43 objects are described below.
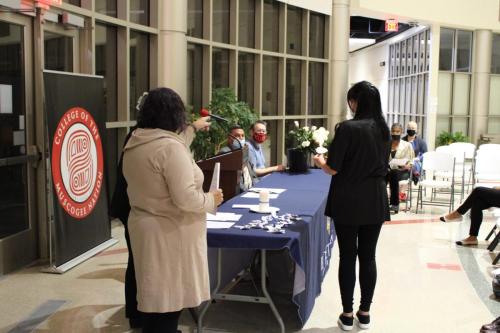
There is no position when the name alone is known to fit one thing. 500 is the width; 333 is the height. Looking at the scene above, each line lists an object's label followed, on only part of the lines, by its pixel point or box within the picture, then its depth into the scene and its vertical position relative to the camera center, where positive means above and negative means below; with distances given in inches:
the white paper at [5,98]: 198.7 +3.6
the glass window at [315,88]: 453.1 +17.8
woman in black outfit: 145.9 -16.0
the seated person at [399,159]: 346.6 -27.6
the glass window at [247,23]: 364.5 +53.9
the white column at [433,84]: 567.5 +26.9
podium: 162.7 -17.3
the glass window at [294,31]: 416.2 +56.7
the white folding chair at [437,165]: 341.1 -30.0
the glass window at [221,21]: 337.4 +50.8
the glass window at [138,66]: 282.2 +21.1
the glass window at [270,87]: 393.7 +16.4
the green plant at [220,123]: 272.2 -4.6
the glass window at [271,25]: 390.3 +56.8
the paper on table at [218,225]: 145.5 -27.9
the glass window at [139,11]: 278.7 +46.3
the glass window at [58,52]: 227.9 +22.1
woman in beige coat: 105.0 -17.8
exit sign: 570.8 +83.0
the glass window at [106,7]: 256.2 +44.4
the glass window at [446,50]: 573.9 +60.4
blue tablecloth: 138.9 -29.6
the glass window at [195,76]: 319.6 +18.7
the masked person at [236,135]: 227.6 -9.1
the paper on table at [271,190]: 200.8 -26.5
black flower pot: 249.1 -20.0
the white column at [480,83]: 569.0 +28.9
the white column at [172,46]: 279.3 +30.0
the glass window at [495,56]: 581.3 +55.6
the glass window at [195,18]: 314.2 +48.7
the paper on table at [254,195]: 191.5 -26.8
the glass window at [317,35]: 447.5 +57.5
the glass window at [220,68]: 340.2 +24.4
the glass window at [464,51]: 577.3 +59.8
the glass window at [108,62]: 260.5 +21.0
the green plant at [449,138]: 555.2 -22.8
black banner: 202.2 -18.1
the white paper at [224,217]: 155.2 -27.6
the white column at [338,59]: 454.9 +40.5
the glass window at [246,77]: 366.6 +21.1
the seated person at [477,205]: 254.4 -39.0
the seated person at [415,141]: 394.6 -18.7
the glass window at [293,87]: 421.0 +17.6
